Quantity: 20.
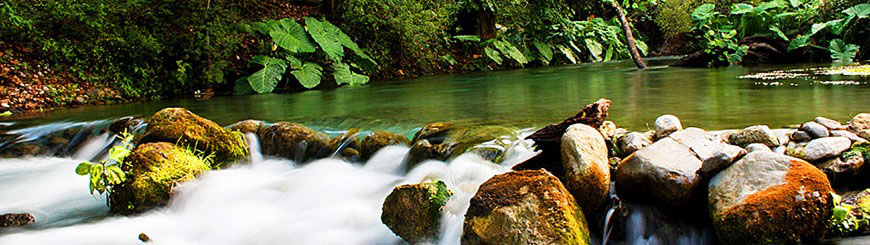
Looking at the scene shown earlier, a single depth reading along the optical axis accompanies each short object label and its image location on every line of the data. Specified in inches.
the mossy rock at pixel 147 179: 132.2
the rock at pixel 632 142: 110.3
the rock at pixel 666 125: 115.2
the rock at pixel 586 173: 98.4
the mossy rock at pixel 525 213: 87.7
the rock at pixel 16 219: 127.0
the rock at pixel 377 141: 154.7
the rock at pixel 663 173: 96.4
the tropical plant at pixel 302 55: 369.0
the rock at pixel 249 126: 181.5
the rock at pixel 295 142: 163.8
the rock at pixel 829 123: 108.2
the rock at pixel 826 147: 98.7
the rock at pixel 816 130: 106.1
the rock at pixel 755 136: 106.7
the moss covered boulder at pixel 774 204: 86.1
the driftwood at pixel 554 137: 113.3
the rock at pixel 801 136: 106.7
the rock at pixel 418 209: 107.1
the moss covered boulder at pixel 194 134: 150.5
